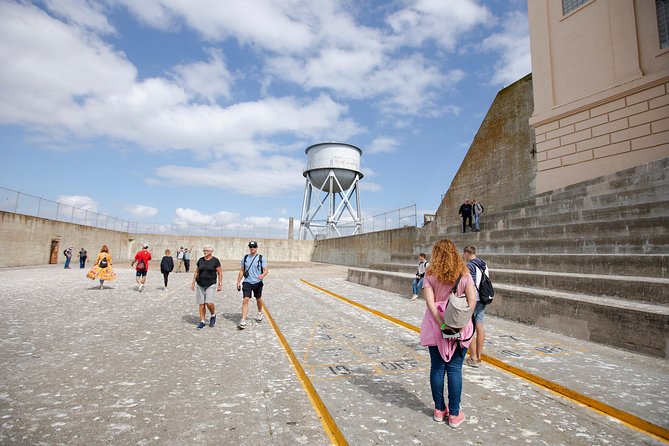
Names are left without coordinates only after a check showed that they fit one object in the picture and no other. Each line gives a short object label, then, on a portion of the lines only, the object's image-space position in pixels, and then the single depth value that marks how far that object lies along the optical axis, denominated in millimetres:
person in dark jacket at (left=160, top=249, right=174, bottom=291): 14414
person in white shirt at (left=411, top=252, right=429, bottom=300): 10773
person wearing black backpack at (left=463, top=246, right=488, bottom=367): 4773
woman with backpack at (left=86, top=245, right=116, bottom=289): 13195
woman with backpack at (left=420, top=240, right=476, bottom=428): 3088
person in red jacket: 13445
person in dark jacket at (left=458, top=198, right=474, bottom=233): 15875
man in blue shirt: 7660
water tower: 42125
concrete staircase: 5527
